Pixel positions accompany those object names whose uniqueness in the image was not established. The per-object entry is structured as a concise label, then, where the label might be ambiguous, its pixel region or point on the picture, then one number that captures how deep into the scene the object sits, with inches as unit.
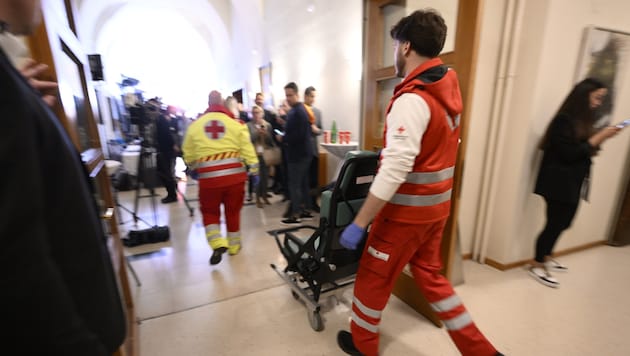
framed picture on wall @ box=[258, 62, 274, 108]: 265.1
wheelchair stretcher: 62.6
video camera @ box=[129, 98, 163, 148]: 157.2
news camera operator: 161.6
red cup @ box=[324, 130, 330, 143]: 155.9
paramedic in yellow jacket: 97.1
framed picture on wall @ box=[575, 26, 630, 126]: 90.8
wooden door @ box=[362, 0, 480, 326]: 61.5
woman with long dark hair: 81.7
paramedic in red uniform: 46.5
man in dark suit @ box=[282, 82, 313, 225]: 135.6
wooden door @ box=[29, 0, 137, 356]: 36.7
